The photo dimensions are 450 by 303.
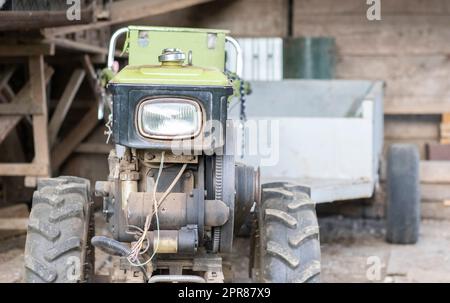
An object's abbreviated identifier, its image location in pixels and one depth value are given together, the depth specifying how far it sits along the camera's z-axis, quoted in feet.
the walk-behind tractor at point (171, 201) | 23.00
